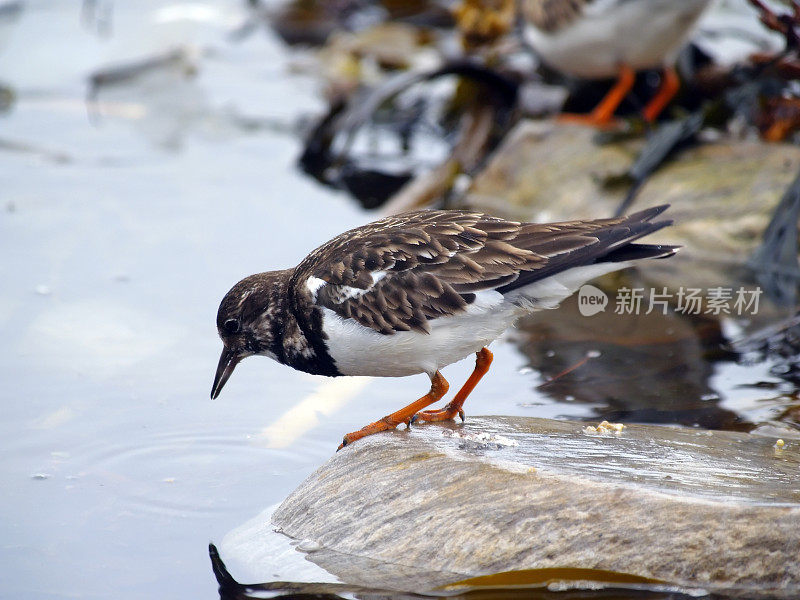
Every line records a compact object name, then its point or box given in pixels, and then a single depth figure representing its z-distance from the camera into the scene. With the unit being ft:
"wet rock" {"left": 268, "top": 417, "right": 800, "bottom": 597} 23.84
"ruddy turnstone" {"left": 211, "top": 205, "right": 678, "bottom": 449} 28.55
